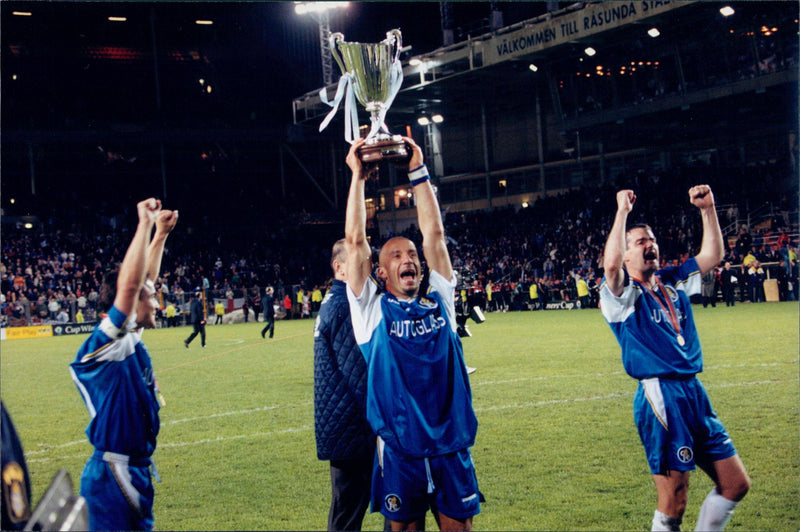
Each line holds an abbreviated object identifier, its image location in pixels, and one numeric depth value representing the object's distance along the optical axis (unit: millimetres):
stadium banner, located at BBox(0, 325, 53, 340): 33588
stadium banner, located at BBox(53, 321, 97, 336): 34656
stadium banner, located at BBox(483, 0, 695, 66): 32312
